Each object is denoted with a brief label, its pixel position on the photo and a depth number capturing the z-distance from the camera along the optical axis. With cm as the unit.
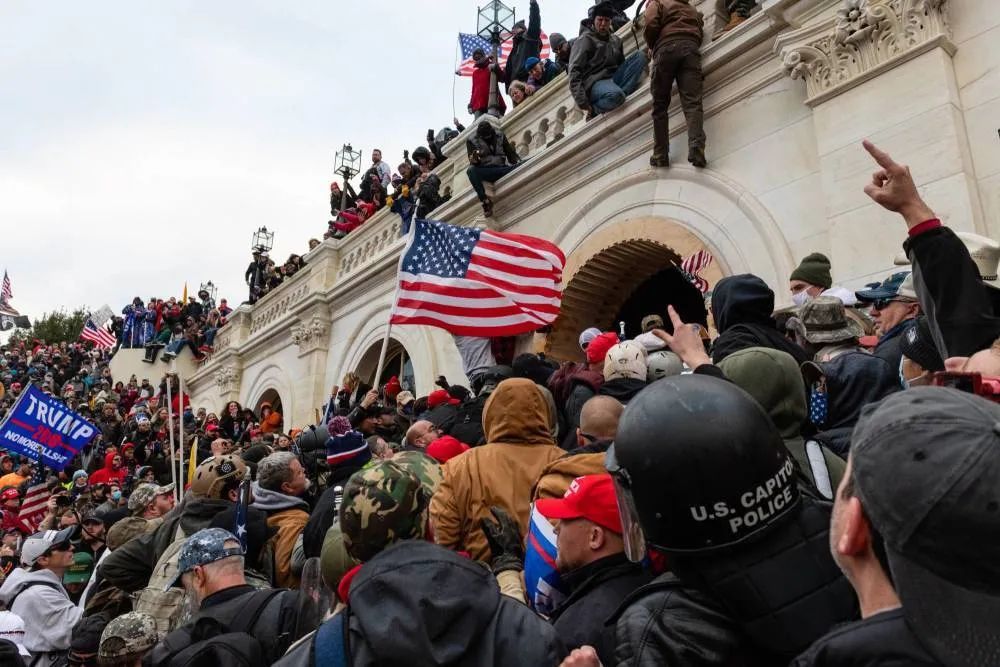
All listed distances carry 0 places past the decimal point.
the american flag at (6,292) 3998
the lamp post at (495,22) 1716
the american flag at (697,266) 780
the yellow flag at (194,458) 957
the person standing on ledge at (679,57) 780
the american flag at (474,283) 775
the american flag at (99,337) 2719
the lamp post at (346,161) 2270
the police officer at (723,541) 152
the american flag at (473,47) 1598
